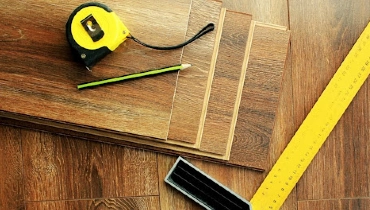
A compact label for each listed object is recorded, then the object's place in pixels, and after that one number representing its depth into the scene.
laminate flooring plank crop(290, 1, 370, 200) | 1.29
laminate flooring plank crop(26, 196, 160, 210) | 1.25
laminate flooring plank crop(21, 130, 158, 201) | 1.25
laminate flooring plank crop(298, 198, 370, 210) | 1.29
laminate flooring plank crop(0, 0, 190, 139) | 1.14
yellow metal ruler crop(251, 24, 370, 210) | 1.26
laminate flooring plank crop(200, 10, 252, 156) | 1.23
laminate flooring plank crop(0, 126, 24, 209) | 1.24
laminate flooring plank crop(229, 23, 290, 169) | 1.25
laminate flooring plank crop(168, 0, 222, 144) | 1.19
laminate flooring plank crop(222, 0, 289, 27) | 1.28
